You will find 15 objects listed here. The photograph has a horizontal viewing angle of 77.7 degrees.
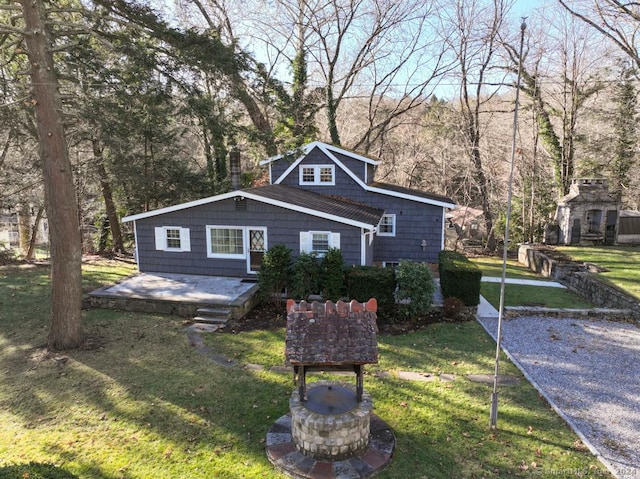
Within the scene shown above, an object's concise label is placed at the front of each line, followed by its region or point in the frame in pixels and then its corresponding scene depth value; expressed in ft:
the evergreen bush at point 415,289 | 36.45
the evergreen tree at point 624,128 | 77.87
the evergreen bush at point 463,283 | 37.76
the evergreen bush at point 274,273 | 39.47
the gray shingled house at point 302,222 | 43.04
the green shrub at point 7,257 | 58.65
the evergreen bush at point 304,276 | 39.40
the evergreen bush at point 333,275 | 39.06
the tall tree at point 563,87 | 76.95
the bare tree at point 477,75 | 74.09
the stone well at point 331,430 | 17.78
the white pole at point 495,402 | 19.46
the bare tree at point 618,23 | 69.36
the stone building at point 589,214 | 70.49
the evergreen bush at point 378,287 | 37.65
